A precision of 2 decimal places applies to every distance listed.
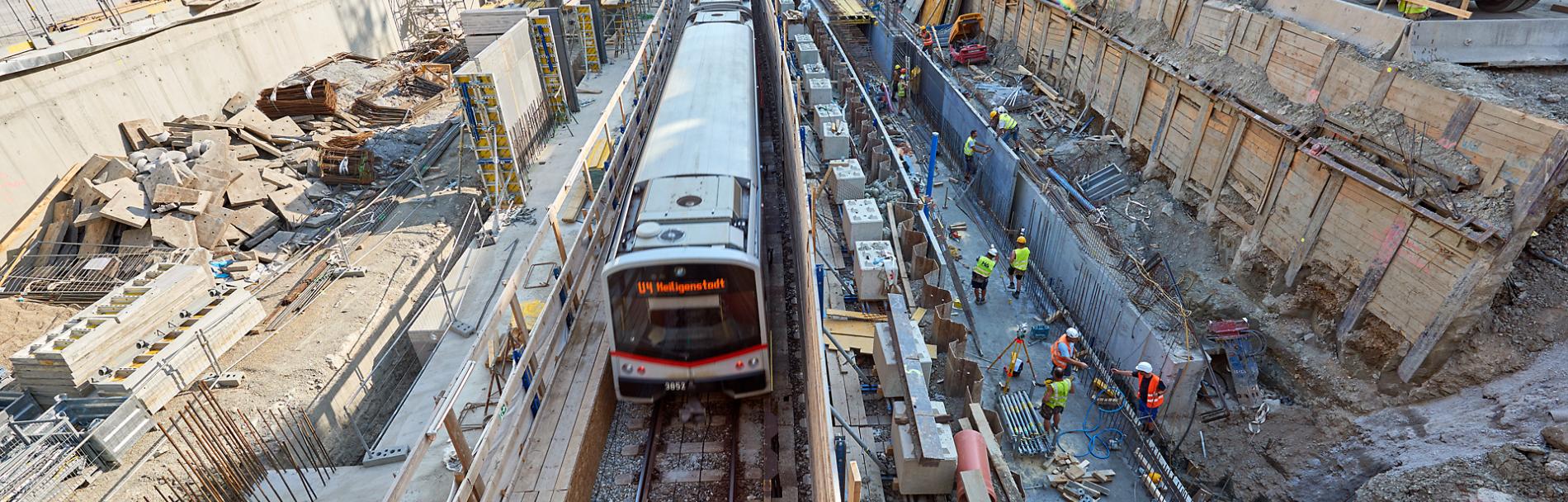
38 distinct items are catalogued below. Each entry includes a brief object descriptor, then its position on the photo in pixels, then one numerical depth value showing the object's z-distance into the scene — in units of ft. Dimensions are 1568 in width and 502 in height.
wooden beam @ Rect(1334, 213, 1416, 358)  33.50
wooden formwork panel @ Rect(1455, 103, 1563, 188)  28.94
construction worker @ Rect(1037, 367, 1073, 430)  31.17
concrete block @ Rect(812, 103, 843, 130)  50.78
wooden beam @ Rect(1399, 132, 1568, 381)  28.27
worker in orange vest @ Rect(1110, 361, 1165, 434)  31.17
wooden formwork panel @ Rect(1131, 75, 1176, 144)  53.42
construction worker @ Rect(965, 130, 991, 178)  58.03
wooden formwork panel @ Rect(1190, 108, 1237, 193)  45.50
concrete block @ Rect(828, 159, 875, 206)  41.93
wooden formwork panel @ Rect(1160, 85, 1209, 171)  48.76
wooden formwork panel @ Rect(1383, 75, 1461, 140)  32.65
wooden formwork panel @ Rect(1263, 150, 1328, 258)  38.64
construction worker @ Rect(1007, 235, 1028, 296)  41.64
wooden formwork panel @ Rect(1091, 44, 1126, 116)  60.48
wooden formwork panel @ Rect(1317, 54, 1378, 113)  36.91
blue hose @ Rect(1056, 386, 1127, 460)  32.89
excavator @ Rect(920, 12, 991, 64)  84.74
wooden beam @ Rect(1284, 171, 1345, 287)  36.81
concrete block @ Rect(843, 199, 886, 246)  36.11
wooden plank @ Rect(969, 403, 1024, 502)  25.38
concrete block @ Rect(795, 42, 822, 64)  70.28
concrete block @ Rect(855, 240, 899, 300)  32.76
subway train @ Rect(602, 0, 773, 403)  23.86
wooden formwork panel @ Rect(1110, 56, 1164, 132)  55.67
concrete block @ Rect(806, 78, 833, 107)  57.11
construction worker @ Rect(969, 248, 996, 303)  40.14
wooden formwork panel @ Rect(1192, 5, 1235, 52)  48.49
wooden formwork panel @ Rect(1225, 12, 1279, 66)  44.52
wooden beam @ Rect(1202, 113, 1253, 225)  43.45
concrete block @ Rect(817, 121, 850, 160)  48.60
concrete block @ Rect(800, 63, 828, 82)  62.80
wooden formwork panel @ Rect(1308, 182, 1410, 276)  34.73
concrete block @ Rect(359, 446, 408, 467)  28.02
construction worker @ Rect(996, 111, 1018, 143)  58.03
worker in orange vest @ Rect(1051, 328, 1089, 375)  31.91
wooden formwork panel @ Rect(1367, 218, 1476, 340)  31.42
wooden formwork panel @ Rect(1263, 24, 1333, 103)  40.63
